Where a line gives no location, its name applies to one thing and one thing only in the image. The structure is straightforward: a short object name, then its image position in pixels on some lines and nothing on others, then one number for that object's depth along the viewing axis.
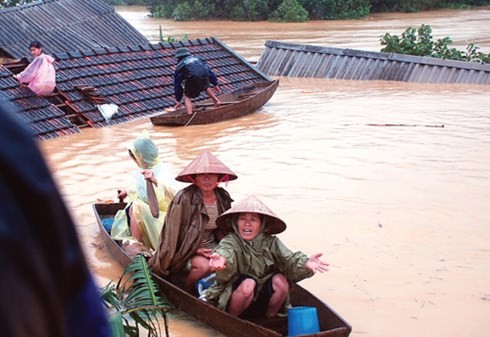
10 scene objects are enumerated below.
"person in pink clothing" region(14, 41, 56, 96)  12.45
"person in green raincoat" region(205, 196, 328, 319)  4.93
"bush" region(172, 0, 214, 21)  40.12
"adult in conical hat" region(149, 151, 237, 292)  5.45
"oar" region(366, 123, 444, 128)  12.93
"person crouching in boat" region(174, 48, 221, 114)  13.17
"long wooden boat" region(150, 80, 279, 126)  13.09
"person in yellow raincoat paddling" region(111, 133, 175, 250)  6.41
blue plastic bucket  4.80
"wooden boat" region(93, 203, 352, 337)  4.74
